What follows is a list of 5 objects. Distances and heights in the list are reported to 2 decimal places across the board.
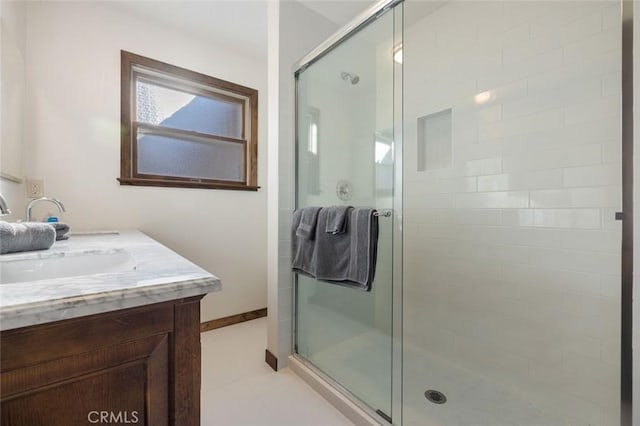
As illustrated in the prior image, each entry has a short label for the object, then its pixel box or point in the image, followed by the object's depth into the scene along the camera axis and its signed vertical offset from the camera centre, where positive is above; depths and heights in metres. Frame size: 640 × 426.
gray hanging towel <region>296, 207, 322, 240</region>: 1.51 -0.07
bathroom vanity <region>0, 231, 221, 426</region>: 0.44 -0.25
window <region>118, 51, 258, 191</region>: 1.88 +0.63
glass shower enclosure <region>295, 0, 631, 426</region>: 1.25 +0.05
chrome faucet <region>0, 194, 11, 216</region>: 0.93 +0.00
